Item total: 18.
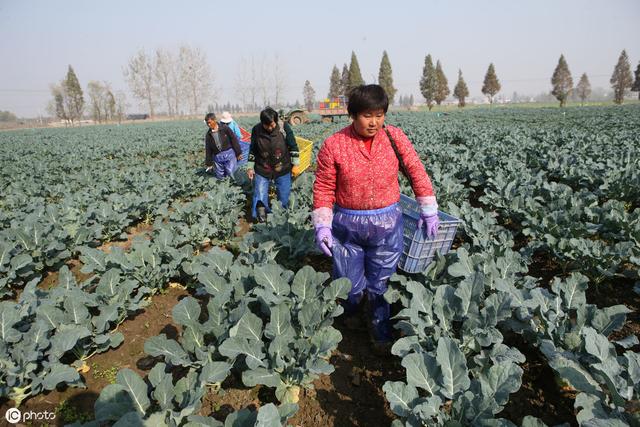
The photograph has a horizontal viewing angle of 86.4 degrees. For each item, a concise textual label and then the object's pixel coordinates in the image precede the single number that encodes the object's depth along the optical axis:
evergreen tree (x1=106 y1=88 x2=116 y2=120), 80.19
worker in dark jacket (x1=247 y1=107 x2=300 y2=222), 5.59
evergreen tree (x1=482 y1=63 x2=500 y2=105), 78.31
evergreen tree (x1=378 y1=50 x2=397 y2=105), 82.75
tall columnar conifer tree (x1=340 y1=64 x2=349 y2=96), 87.21
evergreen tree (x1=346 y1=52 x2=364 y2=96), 81.09
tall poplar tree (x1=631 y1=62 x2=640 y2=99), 66.56
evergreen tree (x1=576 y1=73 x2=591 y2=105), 87.81
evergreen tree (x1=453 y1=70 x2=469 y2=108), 80.50
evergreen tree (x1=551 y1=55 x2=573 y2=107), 72.12
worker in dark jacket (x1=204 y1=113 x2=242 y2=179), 7.54
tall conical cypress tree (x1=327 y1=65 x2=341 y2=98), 97.77
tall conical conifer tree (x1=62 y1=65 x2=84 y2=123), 68.88
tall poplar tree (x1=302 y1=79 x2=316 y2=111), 105.69
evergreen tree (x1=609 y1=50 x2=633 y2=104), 68.41
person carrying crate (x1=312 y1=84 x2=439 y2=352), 2.61
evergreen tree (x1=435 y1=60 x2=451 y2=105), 83.06
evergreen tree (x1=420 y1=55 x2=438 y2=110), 79.50
